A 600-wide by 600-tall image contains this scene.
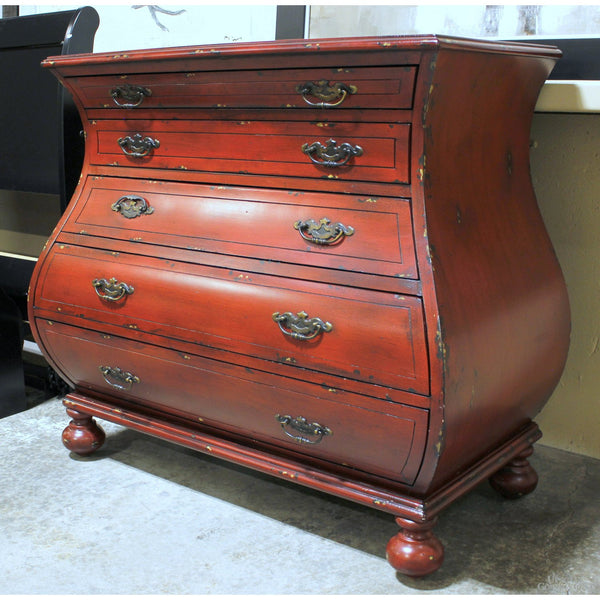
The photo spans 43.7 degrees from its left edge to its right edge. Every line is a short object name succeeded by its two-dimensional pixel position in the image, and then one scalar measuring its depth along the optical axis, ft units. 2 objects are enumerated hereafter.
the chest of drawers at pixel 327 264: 4.77
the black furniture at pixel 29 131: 7.50
